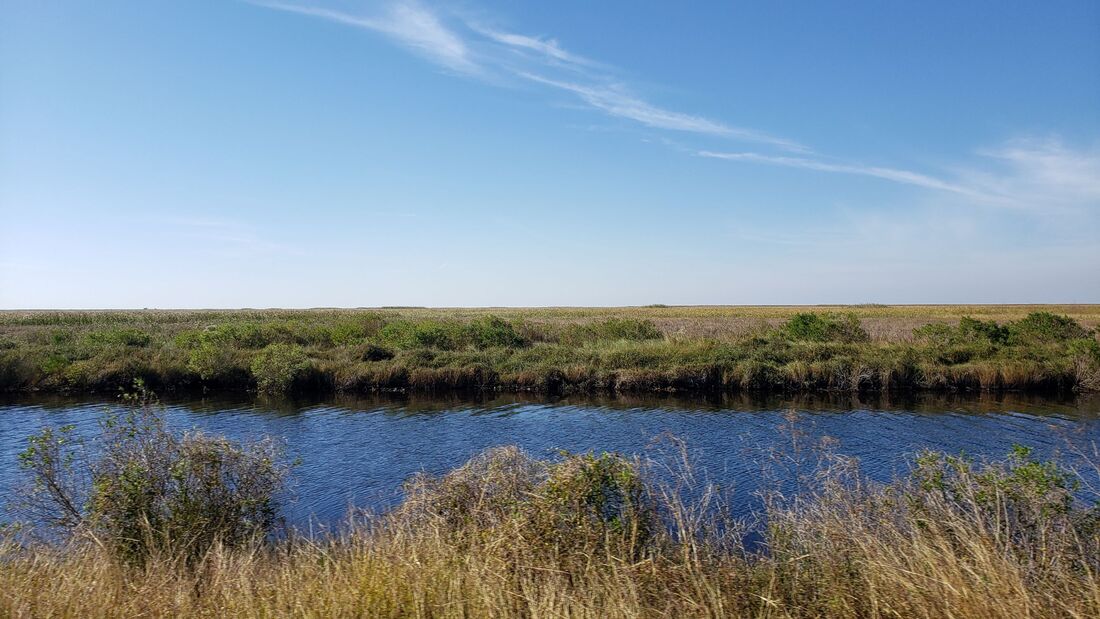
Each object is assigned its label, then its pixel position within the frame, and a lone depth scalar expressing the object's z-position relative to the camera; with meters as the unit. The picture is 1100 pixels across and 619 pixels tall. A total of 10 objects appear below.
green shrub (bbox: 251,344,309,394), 27.61
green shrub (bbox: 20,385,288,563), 7.29
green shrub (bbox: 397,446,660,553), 6.20
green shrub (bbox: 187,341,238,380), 29.11
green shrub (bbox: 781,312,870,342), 35.91
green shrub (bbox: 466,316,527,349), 36.88
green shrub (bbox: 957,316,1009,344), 32.87
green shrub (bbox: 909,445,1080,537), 6.15
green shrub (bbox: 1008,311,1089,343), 32.28
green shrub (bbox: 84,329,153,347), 35.94
